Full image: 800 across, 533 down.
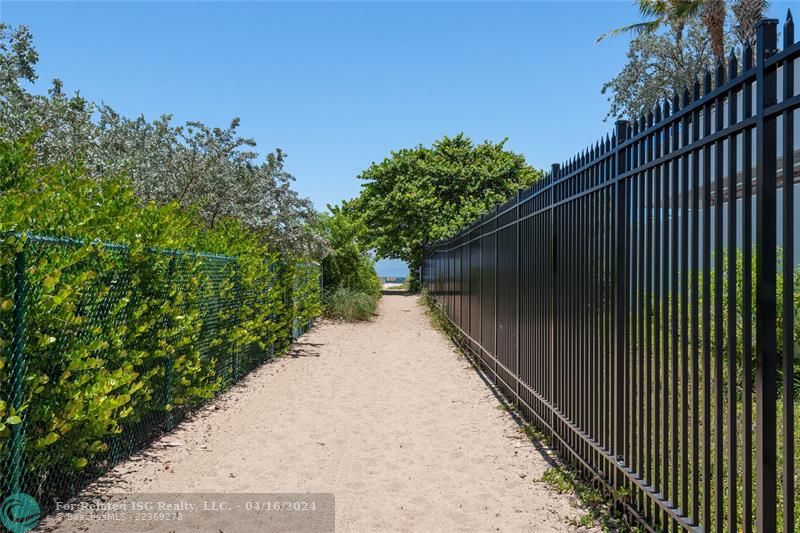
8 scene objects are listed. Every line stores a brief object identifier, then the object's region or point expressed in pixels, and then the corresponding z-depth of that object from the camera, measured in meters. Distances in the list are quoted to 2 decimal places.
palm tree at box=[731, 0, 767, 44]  19.00
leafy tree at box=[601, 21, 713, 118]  28.53
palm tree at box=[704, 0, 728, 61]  18.91
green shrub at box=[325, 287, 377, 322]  18.22
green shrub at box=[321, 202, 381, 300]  19.59
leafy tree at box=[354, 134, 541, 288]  31.77
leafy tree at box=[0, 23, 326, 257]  9.33
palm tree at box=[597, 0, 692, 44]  20.75
